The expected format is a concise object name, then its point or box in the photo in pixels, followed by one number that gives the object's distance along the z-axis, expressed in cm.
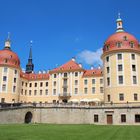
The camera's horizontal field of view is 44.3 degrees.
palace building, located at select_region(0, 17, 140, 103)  3848
